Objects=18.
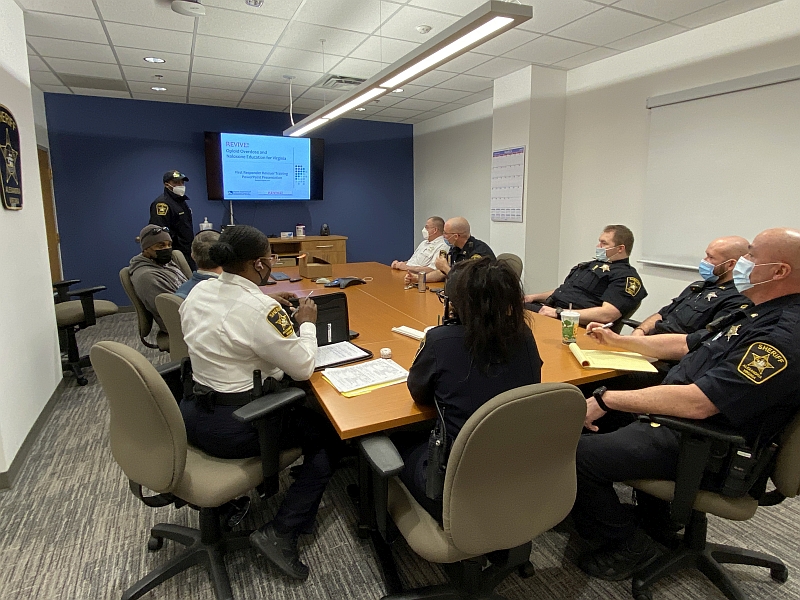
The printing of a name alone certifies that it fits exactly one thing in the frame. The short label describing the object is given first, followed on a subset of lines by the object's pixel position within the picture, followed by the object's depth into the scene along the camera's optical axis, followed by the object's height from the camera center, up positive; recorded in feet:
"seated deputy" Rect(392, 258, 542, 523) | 4.55 -1.26
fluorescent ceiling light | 6.76 +2.92
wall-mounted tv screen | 20.11 +2.16
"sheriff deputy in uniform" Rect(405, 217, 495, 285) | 12.90 -0.71
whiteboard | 10.24 +1.12
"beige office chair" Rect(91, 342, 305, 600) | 4.61 -2.49
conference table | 4.97 -1.93
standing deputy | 15.90 +0.15
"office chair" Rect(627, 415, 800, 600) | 4.67 -2.91
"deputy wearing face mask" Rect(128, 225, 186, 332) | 10.02 -1.11
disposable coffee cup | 7.33 -1.64
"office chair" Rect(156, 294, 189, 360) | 7.97 -1.73
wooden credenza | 21.34 -1.33
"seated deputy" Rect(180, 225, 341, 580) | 5.39 -1.72
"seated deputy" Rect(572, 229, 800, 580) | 4.65 -1.85
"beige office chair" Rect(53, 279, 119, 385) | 12.10 -2.57
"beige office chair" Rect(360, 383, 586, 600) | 3.80 -2.27
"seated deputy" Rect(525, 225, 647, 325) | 9.52 -1.39
